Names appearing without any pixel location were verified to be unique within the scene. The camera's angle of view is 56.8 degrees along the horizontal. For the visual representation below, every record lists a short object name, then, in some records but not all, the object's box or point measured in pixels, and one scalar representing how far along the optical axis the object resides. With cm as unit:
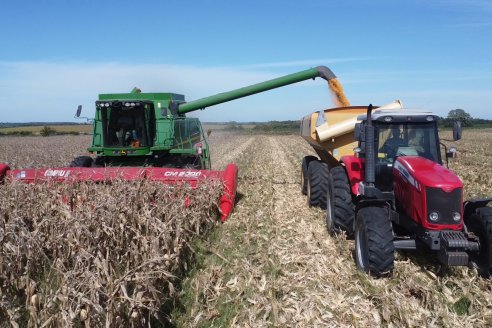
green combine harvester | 949
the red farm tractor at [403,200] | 498
